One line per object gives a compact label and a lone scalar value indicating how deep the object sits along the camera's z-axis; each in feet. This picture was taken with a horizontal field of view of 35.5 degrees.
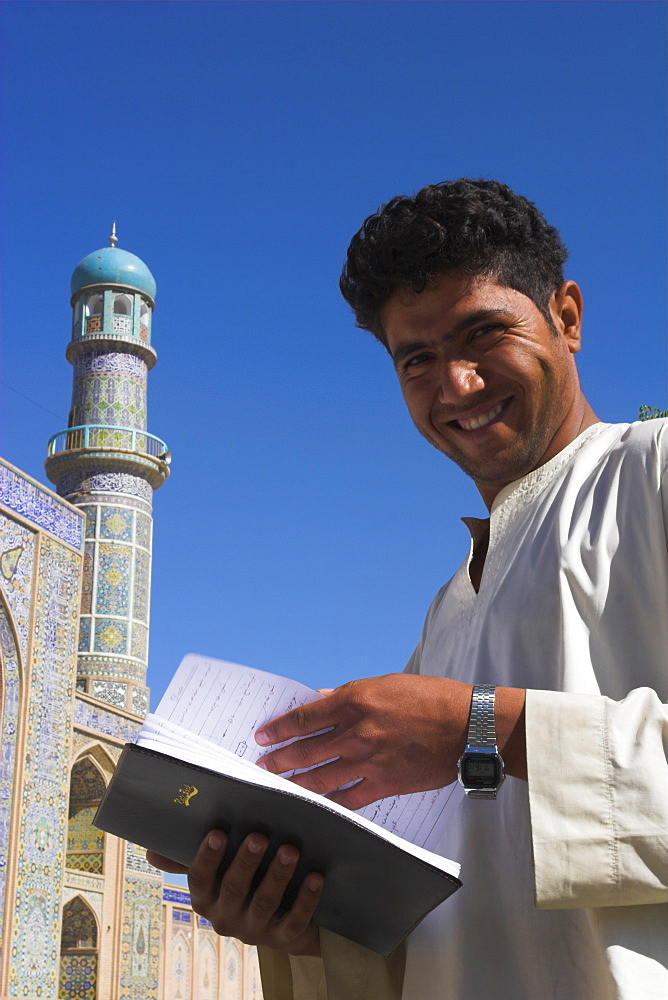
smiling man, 2.03
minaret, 36.11
